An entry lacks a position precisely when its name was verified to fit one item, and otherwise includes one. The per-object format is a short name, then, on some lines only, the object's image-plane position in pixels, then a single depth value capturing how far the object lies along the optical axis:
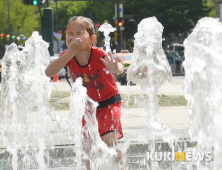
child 6.65
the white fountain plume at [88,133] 7.02
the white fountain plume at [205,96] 7.09
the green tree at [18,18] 109.00
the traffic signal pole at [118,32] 45.97
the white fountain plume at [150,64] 8.78
